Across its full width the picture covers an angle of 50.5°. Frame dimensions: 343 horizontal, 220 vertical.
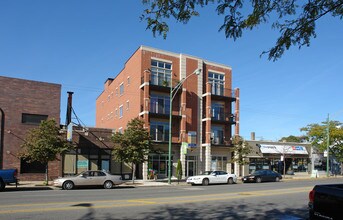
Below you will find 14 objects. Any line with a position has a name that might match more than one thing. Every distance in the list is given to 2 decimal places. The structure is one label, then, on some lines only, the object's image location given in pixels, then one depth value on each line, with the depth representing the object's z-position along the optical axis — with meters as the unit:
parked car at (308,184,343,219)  6.61
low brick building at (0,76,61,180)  30.58
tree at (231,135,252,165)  41.53
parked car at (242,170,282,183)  34.46
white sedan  30.69
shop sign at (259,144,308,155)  48.09
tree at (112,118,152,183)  31.06
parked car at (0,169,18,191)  22.00
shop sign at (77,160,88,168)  34.09
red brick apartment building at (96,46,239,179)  39.50
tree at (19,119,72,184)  26.92
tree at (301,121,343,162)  52.38
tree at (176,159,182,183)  35.28
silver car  24.33
